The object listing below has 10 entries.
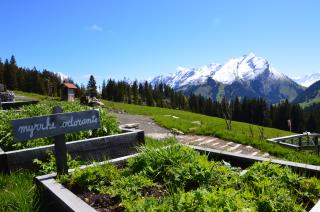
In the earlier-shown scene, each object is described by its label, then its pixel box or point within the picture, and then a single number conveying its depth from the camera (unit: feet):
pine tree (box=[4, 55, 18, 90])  212.99
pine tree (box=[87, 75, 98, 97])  264.33
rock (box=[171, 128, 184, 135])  38.10
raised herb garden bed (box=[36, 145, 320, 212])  10.88
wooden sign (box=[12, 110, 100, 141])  12.64
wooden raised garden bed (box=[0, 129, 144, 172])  17.20
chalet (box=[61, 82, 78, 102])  104.34
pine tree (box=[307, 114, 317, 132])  260.65
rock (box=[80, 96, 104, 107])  70.71
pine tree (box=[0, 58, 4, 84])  209.11
